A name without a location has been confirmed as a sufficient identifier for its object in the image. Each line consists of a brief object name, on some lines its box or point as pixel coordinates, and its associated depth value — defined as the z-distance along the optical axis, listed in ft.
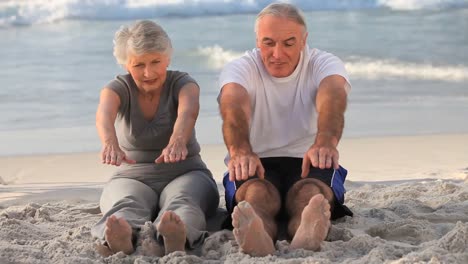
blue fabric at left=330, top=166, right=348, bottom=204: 13.47
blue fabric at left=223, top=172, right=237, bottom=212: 13.51
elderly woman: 12.95
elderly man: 12.76
